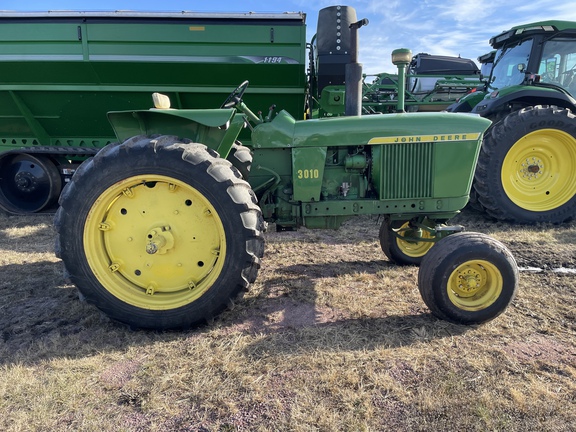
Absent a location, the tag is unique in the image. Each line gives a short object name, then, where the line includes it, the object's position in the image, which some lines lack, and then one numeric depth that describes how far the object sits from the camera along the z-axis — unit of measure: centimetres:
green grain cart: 573
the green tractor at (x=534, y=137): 531
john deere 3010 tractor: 258
